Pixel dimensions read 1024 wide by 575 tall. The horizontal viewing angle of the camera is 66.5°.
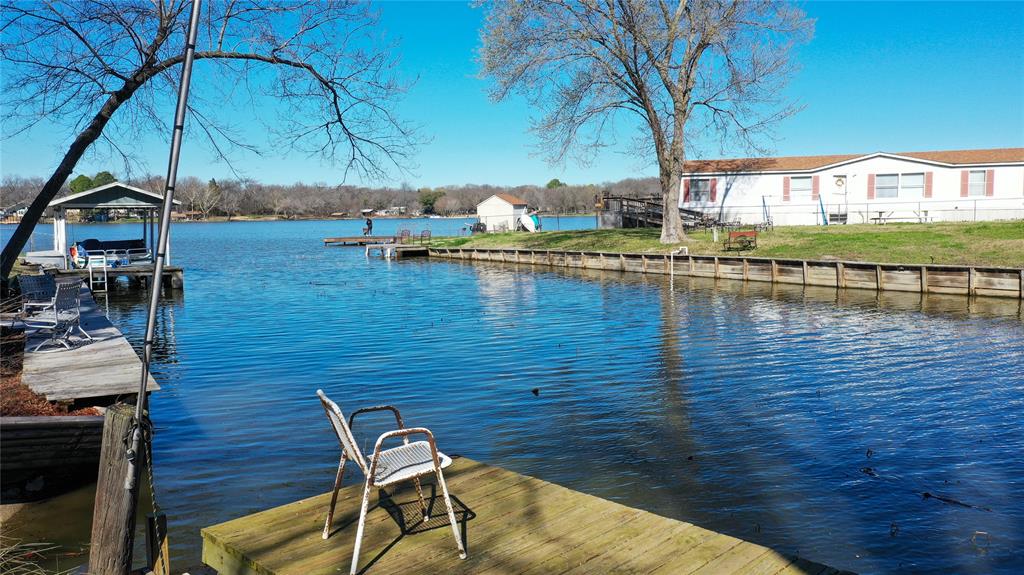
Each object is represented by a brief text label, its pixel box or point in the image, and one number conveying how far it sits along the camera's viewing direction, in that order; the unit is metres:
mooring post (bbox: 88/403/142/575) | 5.88
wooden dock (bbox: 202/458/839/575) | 5.43
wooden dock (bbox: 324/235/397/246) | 70.75
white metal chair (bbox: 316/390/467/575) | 5.54
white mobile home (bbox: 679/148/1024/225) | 42.78
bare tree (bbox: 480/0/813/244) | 36.84
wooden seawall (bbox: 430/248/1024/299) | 25.98
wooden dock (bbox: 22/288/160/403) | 10.06
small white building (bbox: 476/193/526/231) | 70.00
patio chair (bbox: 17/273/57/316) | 17.24
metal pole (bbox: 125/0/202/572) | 5.07
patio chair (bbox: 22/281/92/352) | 13.84
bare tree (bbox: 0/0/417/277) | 11.28
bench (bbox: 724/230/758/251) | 37.44
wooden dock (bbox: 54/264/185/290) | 31.48
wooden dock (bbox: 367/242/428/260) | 55.53
